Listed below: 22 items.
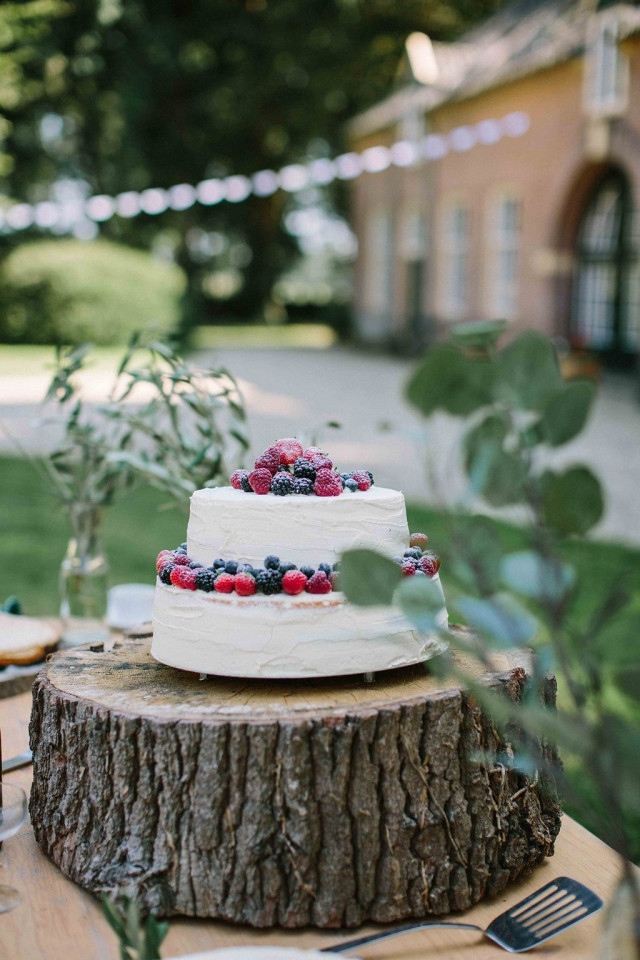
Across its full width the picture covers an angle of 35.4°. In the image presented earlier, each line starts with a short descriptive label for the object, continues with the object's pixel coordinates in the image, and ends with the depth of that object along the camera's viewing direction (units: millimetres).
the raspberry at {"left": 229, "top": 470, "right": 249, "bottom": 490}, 2043
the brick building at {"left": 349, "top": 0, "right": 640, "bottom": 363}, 13102
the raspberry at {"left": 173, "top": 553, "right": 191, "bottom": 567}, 1968
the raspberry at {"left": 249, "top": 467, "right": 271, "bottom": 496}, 1976
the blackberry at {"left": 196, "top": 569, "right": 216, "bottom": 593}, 1874
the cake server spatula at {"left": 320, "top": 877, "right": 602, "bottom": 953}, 1726
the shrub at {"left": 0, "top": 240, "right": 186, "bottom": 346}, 16406
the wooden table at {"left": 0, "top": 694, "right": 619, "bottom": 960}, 1685
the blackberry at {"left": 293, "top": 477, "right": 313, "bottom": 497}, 1950
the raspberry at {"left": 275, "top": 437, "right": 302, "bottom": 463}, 2014
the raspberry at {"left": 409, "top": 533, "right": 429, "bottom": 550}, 2059
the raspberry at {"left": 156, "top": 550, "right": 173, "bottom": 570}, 1989
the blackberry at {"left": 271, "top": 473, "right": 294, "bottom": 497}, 1943
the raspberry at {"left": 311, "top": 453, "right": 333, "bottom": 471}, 1986
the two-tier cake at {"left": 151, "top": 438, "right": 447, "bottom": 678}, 1843
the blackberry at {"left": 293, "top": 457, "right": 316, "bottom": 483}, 1969
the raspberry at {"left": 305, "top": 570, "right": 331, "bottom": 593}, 1836
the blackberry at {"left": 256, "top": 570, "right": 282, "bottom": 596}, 1848
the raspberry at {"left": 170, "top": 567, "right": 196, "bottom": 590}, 1882
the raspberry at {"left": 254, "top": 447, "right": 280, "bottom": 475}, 2006
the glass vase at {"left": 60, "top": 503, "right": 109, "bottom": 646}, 3021
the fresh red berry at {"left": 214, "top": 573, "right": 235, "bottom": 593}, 1861
